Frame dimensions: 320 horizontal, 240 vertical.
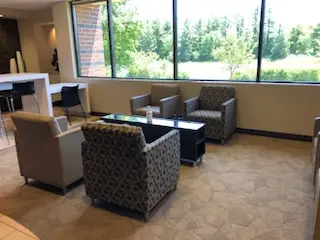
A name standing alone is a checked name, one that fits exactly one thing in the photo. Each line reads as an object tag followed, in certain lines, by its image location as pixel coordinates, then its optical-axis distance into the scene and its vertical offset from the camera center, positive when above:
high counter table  4.99 -0.64
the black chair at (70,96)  5.27 -0.72
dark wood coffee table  3.39 -0.95
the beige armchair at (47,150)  2.73 -0.92
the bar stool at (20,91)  4.74 -0.52
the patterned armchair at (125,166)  2.26 -0.93
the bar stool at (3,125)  5.17 -1.28
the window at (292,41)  4.05 +0.19
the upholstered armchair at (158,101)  4.53 -0.77
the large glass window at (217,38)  4.47 +0.30
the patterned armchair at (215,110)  4.14 -0.87
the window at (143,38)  5.24 +0.38
